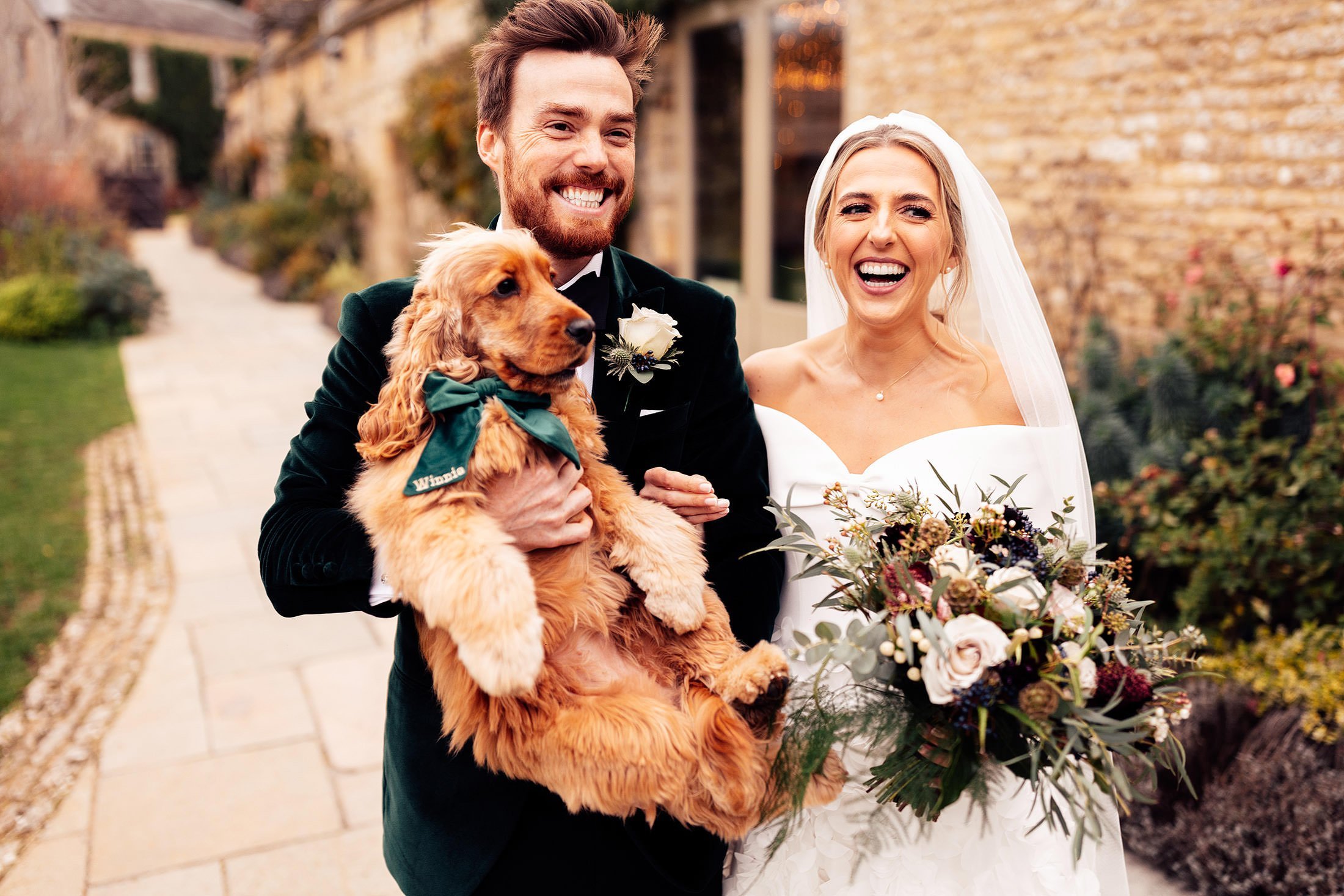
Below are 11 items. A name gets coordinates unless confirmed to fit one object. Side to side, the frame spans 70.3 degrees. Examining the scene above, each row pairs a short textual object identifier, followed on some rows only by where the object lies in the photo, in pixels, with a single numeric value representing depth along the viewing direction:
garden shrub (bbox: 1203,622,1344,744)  3.82
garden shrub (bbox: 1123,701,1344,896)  3.29
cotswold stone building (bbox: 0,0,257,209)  18.70
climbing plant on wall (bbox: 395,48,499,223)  12.92
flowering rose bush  4.52
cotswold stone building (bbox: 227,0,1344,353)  5.50
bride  2.26
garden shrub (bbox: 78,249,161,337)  14.42
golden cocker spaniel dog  1.69
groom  1.92
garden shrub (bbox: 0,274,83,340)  13.73
